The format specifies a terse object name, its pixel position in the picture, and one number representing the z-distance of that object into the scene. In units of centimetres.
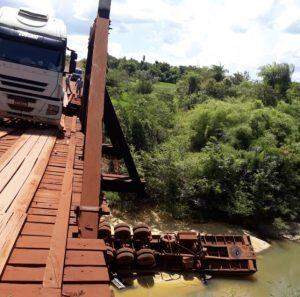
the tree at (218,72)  4925
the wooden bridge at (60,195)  381
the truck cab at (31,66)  1211
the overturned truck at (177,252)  1622
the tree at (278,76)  4212
